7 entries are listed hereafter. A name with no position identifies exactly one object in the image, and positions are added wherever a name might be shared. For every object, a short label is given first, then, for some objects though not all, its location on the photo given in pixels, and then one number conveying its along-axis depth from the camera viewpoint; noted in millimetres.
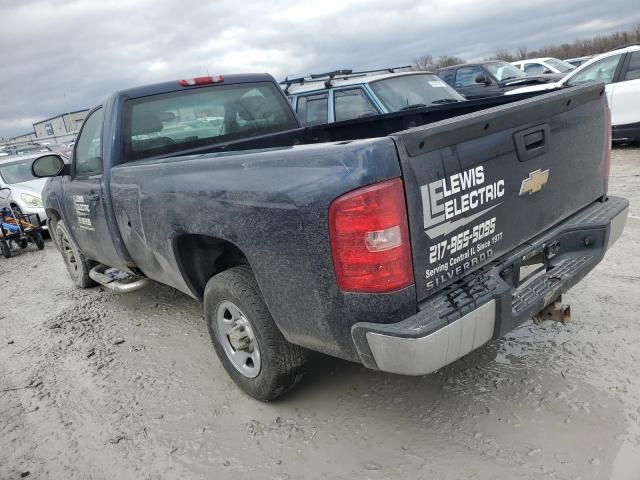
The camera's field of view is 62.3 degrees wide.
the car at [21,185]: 9562
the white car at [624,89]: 8953
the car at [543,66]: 15428
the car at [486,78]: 11344
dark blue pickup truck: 2143
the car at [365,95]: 7484
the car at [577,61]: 22050
